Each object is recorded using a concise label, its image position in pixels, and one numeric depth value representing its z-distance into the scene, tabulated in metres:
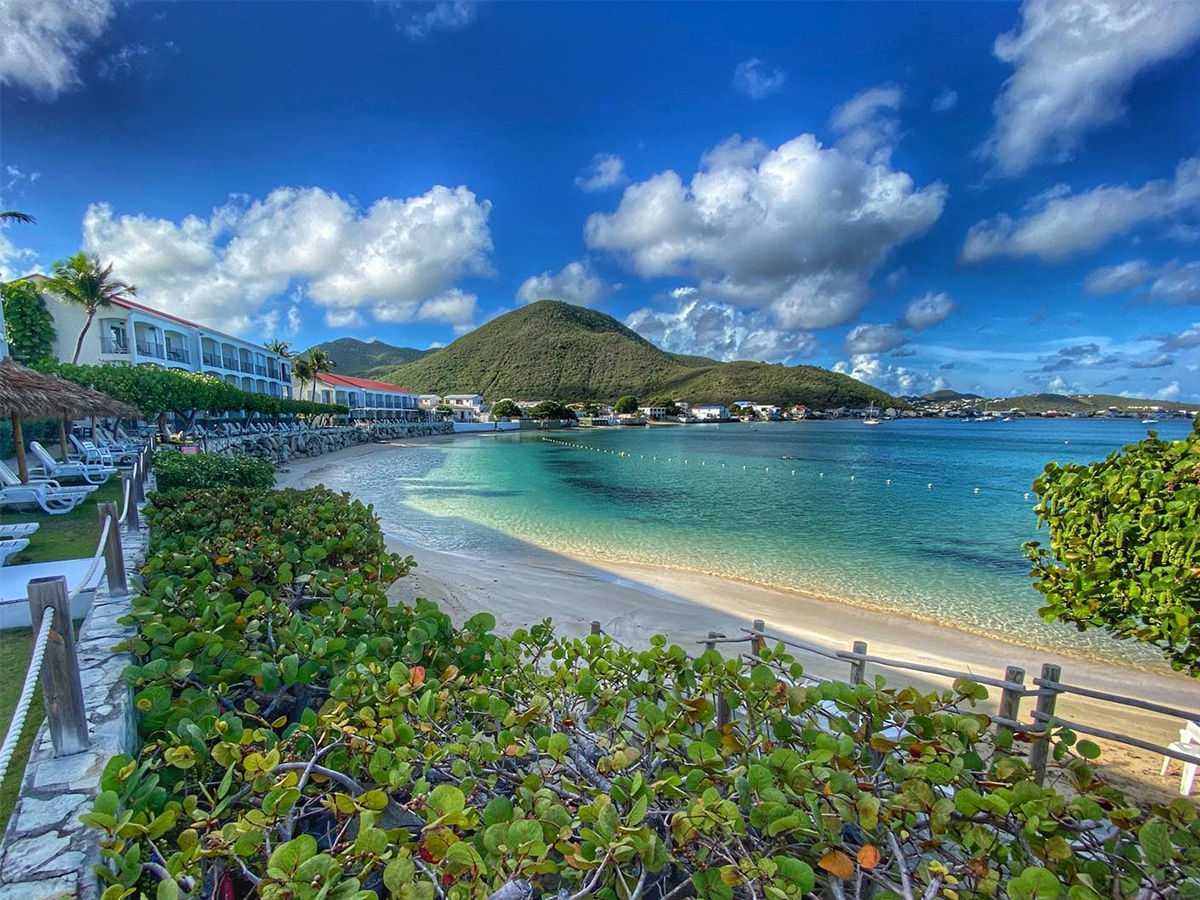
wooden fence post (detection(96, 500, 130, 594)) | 4.23
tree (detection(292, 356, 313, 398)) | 54.00
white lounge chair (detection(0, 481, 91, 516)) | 8.37
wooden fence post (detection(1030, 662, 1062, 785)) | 3.58
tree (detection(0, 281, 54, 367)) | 26.86
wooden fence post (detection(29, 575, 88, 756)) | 2.30
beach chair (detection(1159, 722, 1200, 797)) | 4.23
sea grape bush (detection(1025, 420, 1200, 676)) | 3.62
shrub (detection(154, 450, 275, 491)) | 9.99
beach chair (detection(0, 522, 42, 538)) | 6.44
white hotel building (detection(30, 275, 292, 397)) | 30.05
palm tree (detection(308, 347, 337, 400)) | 55.28
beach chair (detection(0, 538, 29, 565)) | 5.62
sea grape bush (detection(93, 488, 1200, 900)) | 1.53
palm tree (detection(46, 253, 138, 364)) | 27.75
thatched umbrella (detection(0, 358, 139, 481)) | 8.93
